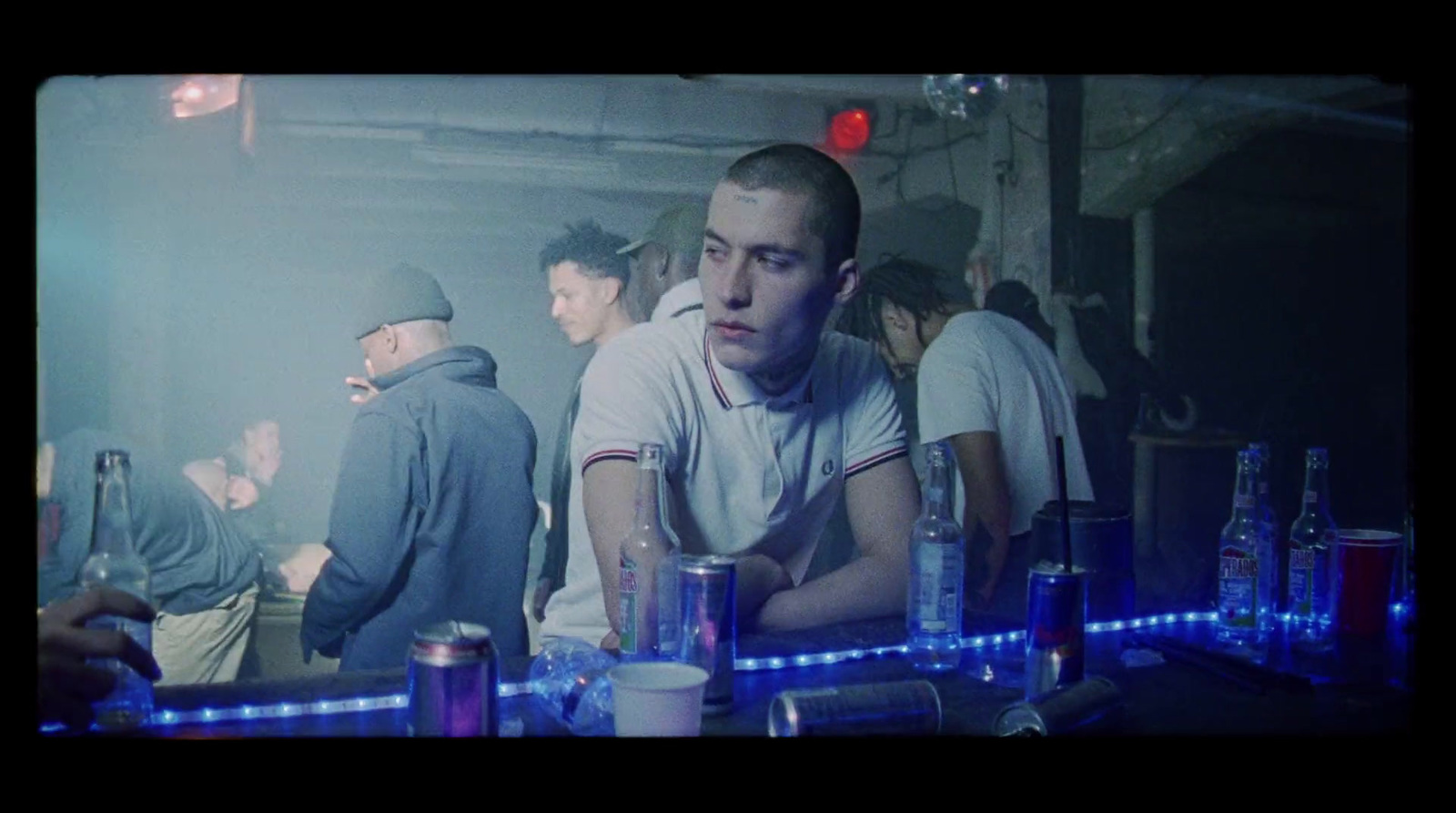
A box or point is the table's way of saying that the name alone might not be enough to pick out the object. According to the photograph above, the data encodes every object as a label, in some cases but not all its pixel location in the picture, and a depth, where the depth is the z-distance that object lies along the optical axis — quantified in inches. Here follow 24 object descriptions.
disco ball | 118.0
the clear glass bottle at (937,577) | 80.5
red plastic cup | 90.0
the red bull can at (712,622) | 68.0
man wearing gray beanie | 99.7
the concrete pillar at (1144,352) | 132.3
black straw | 71.4
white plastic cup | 61.2
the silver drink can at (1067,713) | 64.9
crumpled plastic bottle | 65.4
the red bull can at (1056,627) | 70.6
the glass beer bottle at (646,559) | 74.5
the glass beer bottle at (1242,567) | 88.2
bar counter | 66.9
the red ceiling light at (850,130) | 111.0
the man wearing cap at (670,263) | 106.3
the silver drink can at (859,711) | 62.6
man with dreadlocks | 117.3
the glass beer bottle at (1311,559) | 91.6
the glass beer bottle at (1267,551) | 89.4
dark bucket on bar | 93.7
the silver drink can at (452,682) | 60.1
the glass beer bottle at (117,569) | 65.4
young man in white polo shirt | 102.5
